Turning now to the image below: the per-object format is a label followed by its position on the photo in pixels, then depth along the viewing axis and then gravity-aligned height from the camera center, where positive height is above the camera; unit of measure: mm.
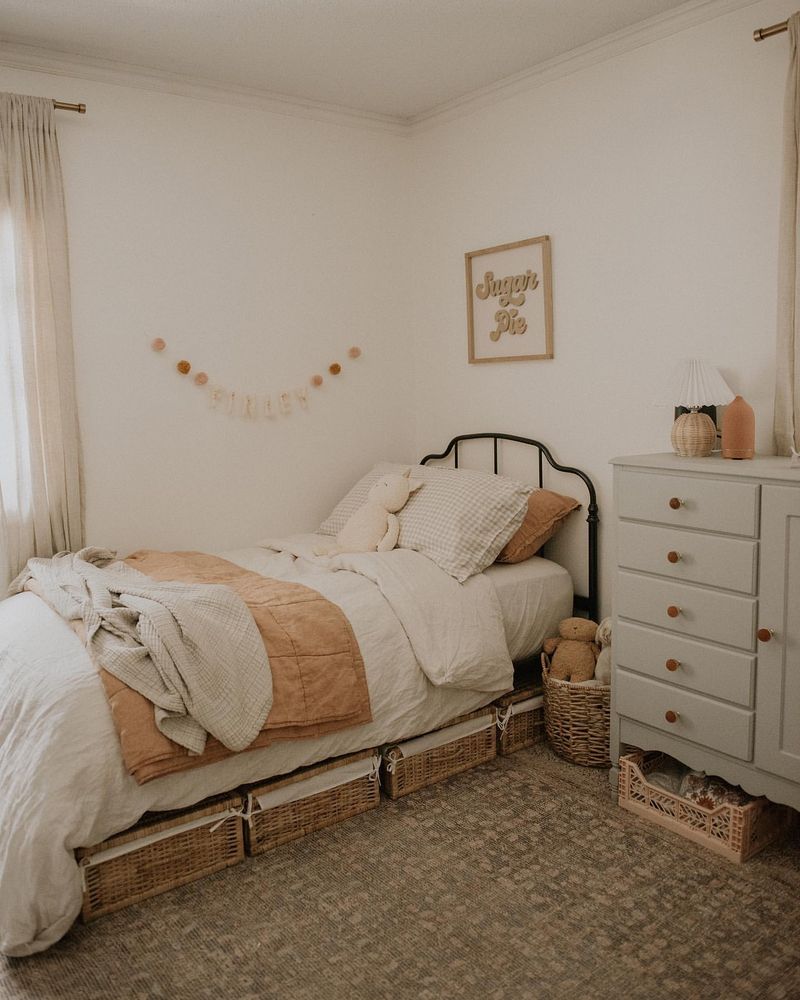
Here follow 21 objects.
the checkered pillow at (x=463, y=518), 3141 -446
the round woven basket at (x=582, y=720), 2941 -1125
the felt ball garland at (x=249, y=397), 3586 +47
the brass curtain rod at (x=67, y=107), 3127 +1132
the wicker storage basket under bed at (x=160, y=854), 2227 -1210
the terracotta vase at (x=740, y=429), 2535 -106
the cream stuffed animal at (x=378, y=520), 3334 -462
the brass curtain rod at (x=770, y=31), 2545 +1088
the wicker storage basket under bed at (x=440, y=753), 2814 -1203
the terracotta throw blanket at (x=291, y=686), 2197 -803
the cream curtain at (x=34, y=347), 3088 +251
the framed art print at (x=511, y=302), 3543 +426
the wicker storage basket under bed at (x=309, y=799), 2504 -1206
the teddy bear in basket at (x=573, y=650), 3045 -921
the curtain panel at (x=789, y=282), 2545 +333
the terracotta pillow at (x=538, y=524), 3301 -490
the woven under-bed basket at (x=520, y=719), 3094 -1180
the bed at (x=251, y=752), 2064 -845
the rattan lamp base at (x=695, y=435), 2645 -125
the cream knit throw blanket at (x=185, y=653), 2258 -663
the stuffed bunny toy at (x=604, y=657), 2986 -915
